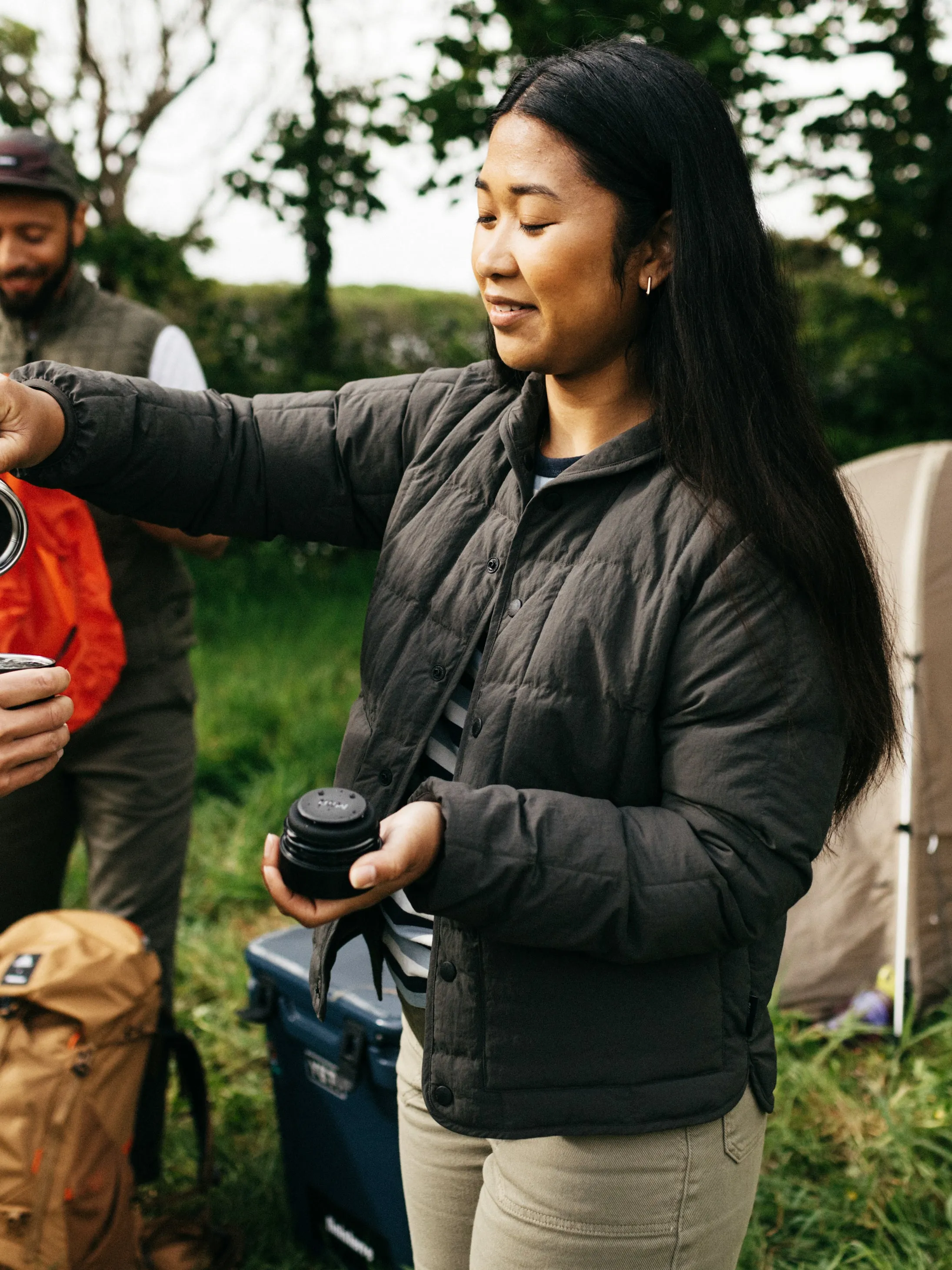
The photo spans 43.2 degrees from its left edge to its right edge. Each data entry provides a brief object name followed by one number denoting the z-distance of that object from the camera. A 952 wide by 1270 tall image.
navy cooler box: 2.23
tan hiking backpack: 2.12
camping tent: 3.35
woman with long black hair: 1.25
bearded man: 2.54
